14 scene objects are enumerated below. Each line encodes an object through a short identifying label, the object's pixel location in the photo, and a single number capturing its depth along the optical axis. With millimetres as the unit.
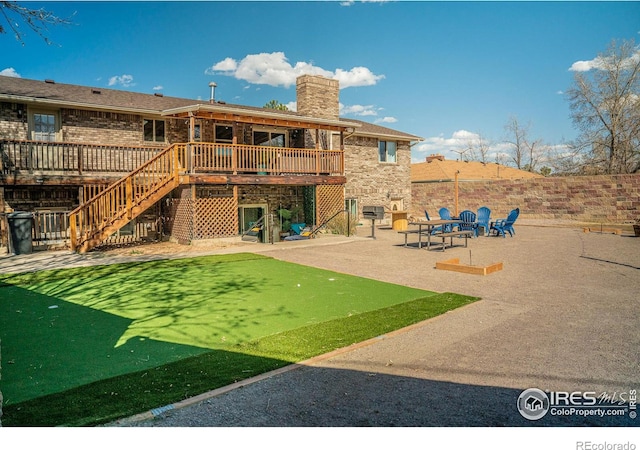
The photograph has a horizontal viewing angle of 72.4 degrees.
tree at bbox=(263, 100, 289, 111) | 58212
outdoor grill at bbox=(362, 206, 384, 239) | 17655
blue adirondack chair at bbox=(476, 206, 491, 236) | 19297
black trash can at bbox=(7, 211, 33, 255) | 13391
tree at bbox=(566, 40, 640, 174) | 35469
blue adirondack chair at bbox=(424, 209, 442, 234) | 18980
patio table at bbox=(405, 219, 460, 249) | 13930
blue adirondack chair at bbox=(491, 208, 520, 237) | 18433
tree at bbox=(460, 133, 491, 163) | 64375
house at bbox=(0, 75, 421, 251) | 14898
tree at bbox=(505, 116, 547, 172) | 57469
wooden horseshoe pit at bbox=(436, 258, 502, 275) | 10289
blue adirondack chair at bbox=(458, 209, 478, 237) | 18656
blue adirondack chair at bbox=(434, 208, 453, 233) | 20088
